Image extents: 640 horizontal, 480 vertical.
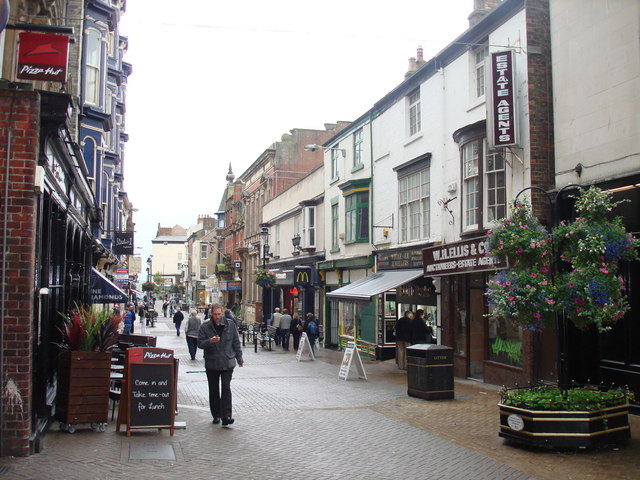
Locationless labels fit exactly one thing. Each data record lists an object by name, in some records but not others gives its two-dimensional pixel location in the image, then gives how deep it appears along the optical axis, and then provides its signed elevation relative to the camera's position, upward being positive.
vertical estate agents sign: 13.81 +4.32
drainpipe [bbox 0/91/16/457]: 7.37 +0.41
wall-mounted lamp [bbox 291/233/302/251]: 31.17 +2.72
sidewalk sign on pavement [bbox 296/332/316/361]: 21.62 -1.68
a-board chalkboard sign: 9.05 -1.36
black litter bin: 12.75 -1.48
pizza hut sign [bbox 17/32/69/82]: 8.59 +3.25
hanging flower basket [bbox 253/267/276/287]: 32.69 +1.04
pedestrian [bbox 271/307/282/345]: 27.34 -1.22
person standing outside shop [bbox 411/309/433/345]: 17.77 -0.95
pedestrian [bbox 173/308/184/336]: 35.97 -1.26
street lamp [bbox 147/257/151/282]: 81.62 +4.01
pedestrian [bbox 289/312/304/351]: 25.95 -1.32
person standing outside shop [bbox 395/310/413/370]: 17.94 -1.12
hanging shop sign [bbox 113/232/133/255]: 32.97 +2.85
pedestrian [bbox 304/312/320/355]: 23.12 -1.16
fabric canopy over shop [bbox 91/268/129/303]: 20.96 +0.18
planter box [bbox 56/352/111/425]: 8.88 -1.28
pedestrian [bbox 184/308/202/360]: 21.45 -1.22
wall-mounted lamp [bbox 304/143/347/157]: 24.55 +6.03
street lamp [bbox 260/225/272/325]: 41.91 -0.33
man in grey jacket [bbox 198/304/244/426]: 9.88 -0.91
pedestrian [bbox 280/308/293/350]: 26.78 -1.35
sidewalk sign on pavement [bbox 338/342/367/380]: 16.42 -1.70
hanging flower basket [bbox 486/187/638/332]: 8.60 +0.44
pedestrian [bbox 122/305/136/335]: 30.80 -1.20
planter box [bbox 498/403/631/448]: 8.33 -1.73
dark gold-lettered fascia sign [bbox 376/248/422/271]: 19.09 +1.25
